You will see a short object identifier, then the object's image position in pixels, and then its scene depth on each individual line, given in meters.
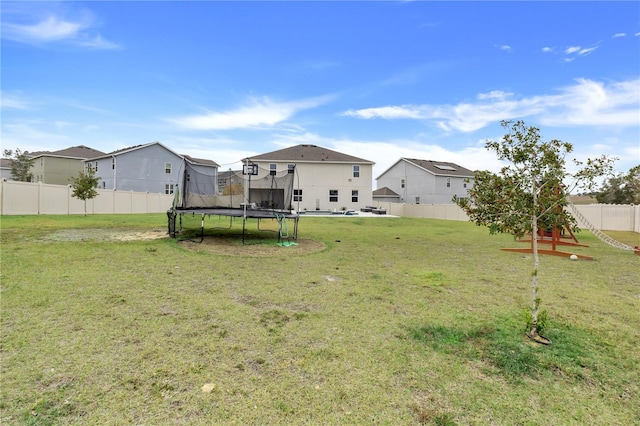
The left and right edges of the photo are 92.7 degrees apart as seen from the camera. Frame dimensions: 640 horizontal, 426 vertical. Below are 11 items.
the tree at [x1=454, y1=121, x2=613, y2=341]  3.21
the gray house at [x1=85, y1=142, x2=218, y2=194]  31.78
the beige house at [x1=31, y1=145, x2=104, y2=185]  35.12
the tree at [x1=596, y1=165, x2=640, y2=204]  33.19
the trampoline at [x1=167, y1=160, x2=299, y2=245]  10.21
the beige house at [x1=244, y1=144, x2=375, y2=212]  32.62
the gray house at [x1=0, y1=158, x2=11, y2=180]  41.97
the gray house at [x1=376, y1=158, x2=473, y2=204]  36.16
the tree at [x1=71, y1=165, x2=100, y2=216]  19.39
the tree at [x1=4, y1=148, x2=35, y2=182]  37.72
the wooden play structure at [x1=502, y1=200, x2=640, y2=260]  8.53
